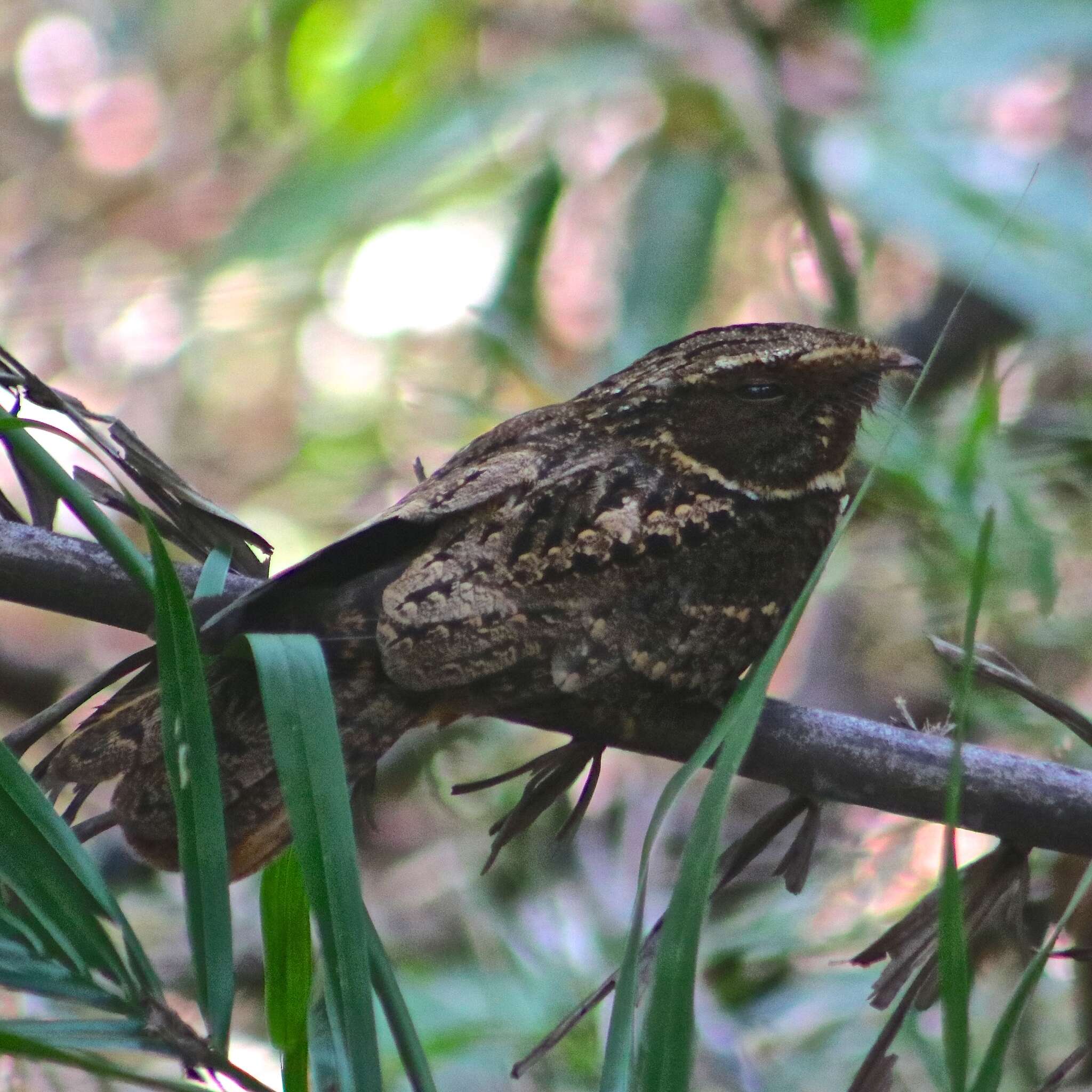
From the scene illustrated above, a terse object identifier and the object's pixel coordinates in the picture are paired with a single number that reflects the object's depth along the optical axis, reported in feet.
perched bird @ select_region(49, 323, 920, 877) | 19.18
